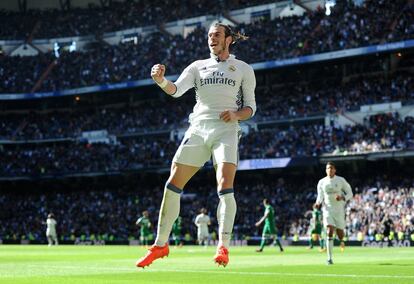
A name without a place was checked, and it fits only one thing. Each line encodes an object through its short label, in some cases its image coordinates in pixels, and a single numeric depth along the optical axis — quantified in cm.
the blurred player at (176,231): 4531
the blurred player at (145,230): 4600
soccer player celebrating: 1018
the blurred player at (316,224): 3931
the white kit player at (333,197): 2122
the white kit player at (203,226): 4609
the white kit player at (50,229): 5306
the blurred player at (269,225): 3431
